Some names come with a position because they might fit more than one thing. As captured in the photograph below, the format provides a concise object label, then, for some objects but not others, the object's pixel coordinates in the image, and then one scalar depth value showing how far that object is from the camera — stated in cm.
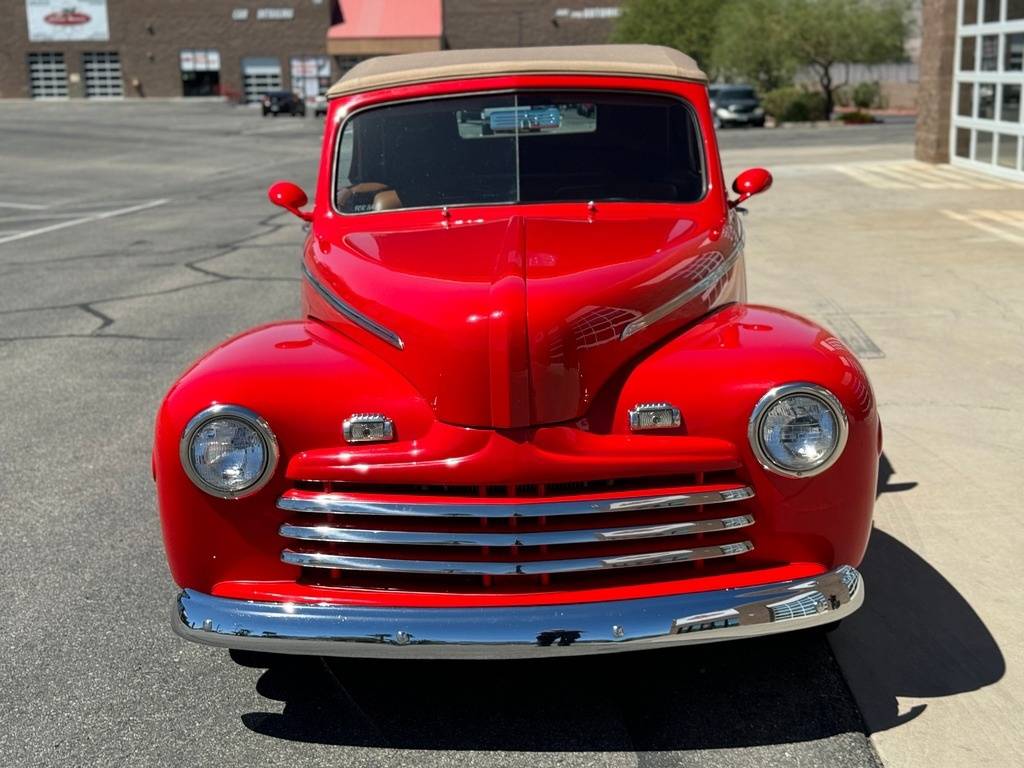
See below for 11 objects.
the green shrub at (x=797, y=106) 4422
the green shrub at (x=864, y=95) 4988
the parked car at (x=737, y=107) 4150
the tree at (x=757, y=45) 4756
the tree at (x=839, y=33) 4628
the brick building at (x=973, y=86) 1775
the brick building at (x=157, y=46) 7362
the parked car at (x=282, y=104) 5678
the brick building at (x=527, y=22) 7306
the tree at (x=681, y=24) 5469
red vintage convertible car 320
